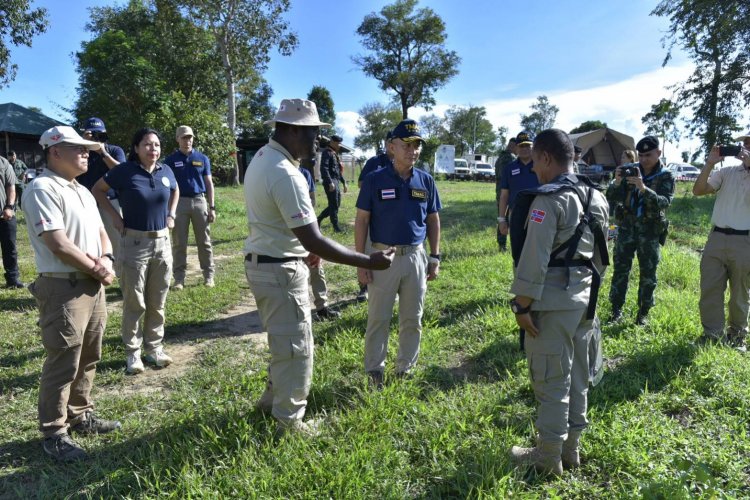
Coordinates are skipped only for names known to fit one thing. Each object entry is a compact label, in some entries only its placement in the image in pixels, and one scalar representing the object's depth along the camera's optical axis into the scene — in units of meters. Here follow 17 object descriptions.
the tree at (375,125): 59.62
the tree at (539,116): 78.45
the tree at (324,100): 54.03
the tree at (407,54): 44.09
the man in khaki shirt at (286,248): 2.56
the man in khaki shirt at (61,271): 2.72
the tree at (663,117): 16.95
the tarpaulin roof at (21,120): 23.50
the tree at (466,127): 73.94
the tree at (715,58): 13.44
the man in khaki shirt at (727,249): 4.18
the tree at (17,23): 15.09
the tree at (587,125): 61.00
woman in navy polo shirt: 3.95
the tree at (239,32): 24.06
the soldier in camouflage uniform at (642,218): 4.55
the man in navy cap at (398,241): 3.60
